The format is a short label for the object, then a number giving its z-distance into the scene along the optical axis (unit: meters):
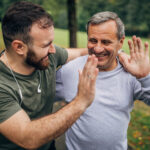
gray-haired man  2.21
